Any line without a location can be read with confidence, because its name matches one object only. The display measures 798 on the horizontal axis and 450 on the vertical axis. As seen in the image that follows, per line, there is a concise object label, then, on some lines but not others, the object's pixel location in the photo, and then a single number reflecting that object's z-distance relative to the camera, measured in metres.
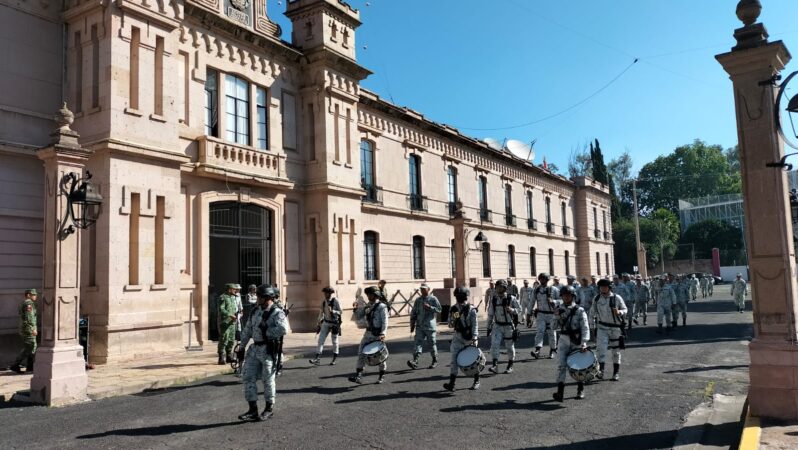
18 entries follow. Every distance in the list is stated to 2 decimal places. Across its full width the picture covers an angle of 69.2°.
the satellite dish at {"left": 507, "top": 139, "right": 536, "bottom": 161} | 38.88
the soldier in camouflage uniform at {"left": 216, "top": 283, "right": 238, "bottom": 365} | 12.80
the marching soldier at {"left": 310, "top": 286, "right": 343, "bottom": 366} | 13.30
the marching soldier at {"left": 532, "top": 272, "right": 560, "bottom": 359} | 13.55
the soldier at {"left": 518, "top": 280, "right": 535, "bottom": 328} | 22.45
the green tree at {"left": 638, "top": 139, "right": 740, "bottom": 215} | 84.88
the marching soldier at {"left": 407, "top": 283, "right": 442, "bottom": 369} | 12.59
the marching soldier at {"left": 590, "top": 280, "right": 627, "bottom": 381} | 10.74
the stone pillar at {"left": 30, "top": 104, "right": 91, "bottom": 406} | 9.42
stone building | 13.49
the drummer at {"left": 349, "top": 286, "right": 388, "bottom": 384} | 10.73
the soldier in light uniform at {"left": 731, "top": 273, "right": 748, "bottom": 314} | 24.64
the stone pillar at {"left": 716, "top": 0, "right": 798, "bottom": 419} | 6.89
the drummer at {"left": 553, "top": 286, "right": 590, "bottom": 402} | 8.94
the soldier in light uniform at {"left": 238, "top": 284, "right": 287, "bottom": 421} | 7.90
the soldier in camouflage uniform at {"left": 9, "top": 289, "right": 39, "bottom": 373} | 11.77
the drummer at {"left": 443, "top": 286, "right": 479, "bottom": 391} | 9.91
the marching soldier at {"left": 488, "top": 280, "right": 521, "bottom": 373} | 11.60
